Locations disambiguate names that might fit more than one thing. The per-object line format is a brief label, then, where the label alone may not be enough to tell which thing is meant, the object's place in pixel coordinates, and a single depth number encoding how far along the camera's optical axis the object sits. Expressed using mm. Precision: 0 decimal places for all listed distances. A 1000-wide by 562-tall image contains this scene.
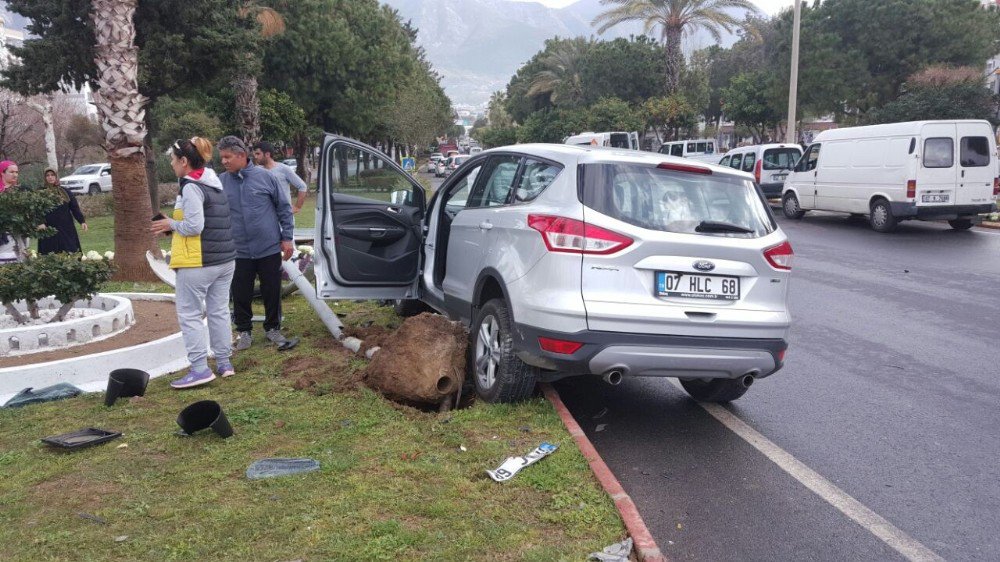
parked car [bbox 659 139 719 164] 31894
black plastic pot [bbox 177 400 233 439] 4426
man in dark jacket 6250
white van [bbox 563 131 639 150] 35522
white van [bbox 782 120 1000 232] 14938
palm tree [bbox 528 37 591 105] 61000
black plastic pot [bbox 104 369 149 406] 5133
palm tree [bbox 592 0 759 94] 34719
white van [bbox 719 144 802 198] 22828
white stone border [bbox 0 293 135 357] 5953
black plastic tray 4293
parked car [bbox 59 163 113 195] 34219
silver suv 4391
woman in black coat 9328
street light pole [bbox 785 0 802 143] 25891
